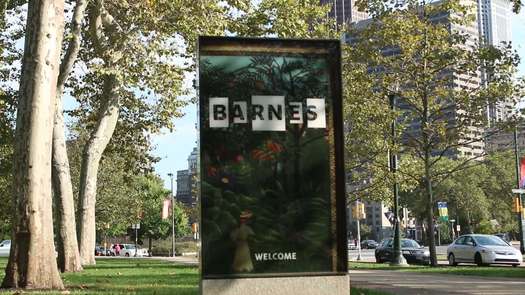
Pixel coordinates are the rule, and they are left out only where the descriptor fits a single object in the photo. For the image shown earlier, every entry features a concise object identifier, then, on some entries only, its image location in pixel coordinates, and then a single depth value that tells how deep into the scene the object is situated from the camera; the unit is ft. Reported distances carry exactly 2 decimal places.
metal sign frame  20.81
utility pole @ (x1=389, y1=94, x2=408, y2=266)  84.02
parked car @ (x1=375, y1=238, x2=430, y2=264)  105.60
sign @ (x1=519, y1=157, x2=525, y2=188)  103.72
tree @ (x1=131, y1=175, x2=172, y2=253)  263.96
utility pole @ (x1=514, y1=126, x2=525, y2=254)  130.45
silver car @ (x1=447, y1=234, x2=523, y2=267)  85.40
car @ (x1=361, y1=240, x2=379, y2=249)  312.29
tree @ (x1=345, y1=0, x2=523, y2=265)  76.59
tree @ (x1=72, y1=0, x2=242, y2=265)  64.44
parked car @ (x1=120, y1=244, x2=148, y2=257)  217.36
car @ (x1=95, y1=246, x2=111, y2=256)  239.64
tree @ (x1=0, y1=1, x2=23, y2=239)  74.94
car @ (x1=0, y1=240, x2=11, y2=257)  164.39
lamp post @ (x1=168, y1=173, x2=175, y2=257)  188.75
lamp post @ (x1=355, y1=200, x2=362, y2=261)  121.34
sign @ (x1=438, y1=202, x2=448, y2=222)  124.16
